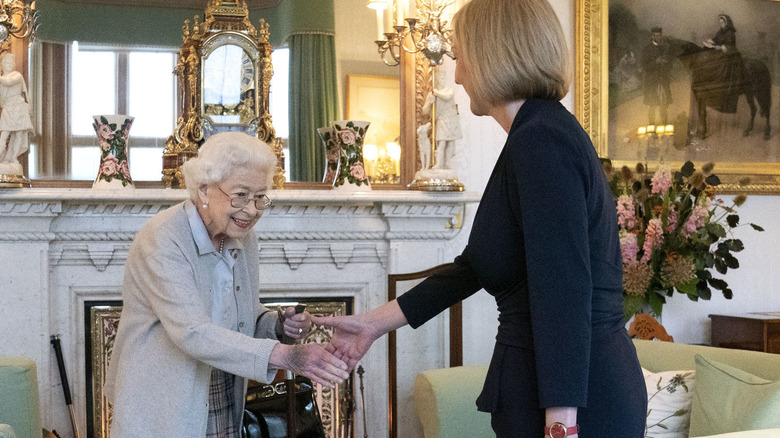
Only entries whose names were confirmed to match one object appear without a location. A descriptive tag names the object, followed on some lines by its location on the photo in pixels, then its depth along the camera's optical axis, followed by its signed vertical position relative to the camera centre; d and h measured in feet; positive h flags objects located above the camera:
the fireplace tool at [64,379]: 12.32 -2.41
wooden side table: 13.81 -2.01
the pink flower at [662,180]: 12.70 +0.56
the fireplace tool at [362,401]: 13.04 -3.03
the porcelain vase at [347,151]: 12.81 +1.06
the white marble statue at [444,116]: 13.01 +1.61
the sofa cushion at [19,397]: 10.09 -2.21
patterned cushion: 9.82 -2.32
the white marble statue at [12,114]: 11.80 +1.51
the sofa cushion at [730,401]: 8.47 -2.00
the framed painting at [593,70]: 14.53 +2.61
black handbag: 8.64 -2.09
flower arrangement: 12.63 -0.29
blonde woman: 4.59 -0.19
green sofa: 10.88 -2.38
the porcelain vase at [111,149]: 12.14 +1.03
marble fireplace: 12.20 -0.51
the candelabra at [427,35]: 12.42 +2.85
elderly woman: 6.70 -0.87
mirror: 13.05 +2.97
